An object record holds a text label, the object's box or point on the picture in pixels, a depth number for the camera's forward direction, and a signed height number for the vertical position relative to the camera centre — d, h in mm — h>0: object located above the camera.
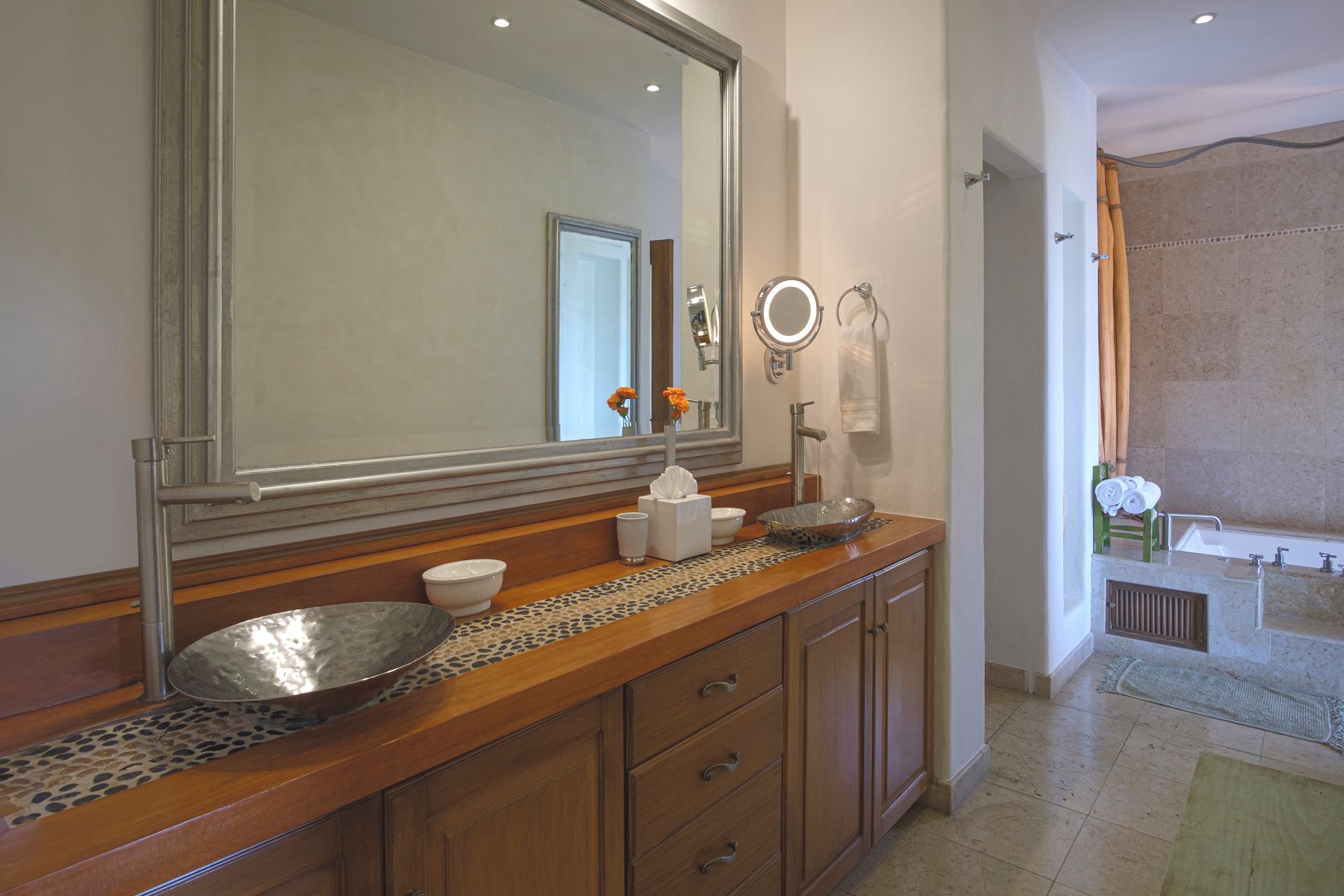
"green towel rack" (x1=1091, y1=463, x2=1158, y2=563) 3383 -429
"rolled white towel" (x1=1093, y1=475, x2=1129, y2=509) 3449 -233
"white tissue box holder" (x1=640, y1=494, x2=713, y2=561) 1731 -196
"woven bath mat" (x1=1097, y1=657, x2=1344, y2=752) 2693 -1045
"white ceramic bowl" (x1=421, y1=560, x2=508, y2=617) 1308 -259
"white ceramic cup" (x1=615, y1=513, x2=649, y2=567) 1702 -216
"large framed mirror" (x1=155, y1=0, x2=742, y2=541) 1188 +424
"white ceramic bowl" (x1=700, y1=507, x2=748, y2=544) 1872 -205
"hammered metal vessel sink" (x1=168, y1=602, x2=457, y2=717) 904 -299
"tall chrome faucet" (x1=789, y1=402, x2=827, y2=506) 2207 +13
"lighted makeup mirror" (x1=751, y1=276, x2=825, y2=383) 2256 +407
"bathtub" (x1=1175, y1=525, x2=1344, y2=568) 3680 -549
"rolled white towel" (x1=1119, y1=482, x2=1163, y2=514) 3406 -272
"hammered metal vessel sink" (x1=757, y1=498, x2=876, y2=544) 1858 -212
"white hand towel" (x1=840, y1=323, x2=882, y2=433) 2221 +202
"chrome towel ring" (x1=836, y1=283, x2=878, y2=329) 2266 +482
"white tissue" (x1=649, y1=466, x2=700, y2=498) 1781 -97
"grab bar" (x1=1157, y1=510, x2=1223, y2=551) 3480 -433
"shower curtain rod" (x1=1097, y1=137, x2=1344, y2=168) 3885 +1667
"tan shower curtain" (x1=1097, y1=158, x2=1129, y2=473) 3889 +700
